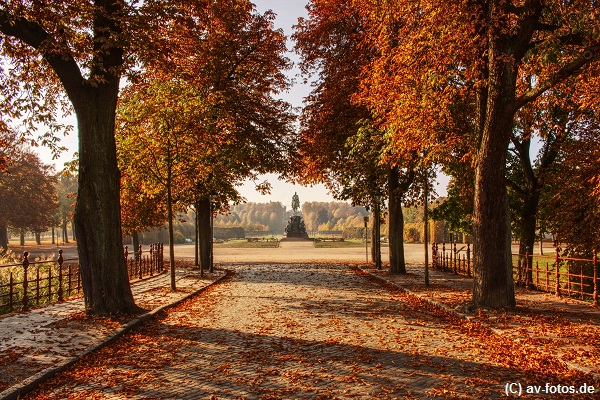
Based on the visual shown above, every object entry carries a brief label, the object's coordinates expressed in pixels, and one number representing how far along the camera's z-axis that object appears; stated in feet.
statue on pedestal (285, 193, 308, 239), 239.50
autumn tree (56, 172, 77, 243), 246.27
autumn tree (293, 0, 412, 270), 73.77
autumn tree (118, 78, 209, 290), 52.75
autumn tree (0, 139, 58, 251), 166.61
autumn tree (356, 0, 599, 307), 32.78
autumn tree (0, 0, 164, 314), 32.78
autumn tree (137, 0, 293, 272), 74.28
